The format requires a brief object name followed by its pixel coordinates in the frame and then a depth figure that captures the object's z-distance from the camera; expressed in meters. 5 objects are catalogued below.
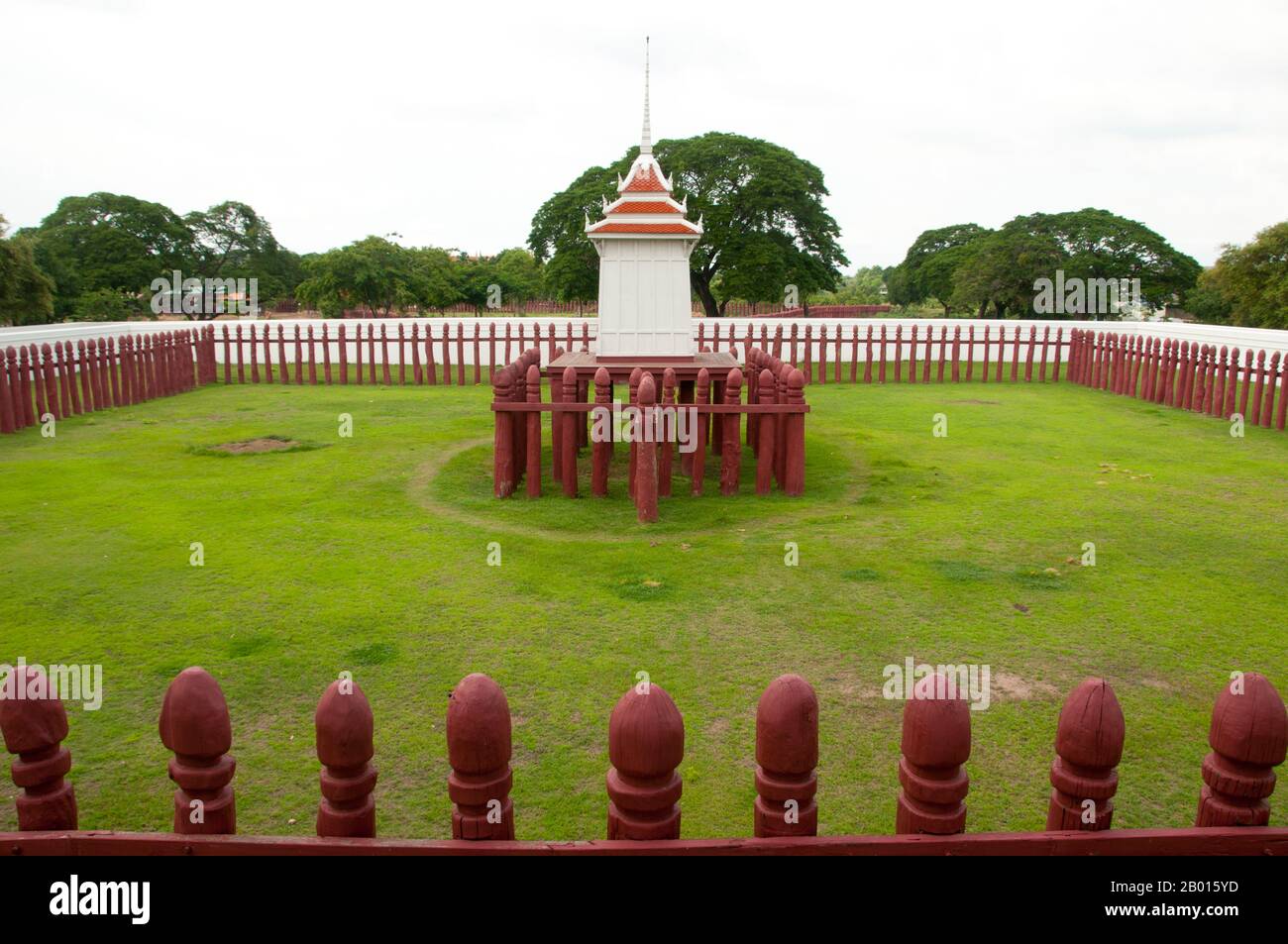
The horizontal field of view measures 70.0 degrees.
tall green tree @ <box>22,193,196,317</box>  38.28
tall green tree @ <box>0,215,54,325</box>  24.81
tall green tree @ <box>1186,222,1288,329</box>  27.23
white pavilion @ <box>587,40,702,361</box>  10.76
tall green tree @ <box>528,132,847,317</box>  31.66
